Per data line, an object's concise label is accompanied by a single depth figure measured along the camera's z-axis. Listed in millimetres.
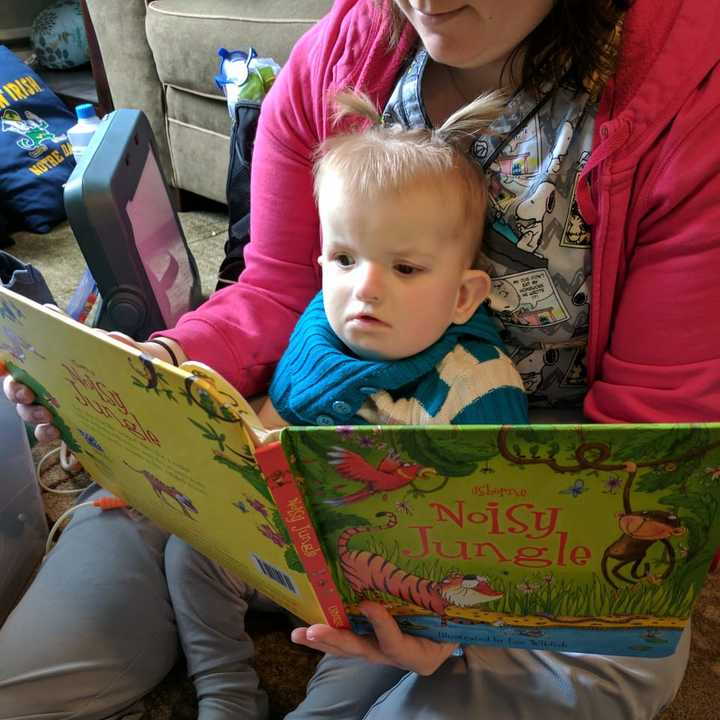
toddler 708
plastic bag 1451
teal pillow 2645
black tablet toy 1087
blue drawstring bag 2053
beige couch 1649
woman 648
